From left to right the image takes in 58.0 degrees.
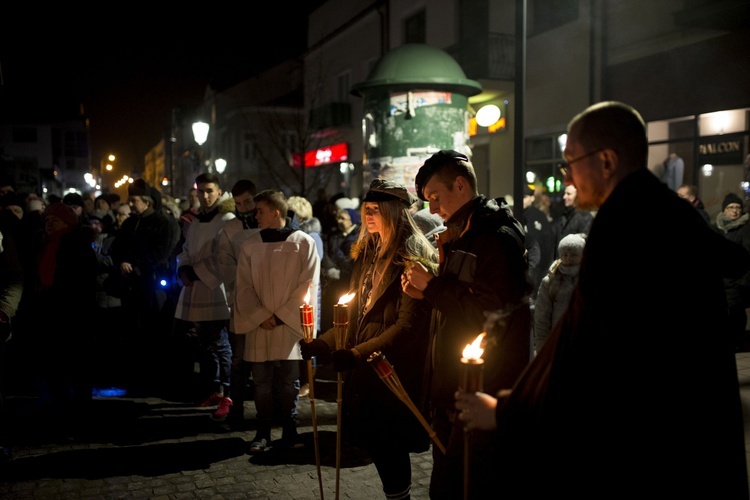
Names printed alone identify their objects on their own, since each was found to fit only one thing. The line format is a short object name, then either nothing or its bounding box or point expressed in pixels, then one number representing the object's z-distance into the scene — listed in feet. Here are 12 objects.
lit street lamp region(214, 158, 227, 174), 95.42
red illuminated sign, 101.86
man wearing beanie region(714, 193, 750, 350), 29.09
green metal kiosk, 32.19
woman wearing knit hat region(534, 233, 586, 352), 18.92
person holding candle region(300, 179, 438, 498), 12.50
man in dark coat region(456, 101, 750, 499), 6.13
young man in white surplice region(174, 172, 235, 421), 23.50
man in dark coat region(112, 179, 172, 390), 27.50
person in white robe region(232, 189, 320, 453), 19.25
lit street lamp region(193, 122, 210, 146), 62.08
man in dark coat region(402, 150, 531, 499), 9.92
